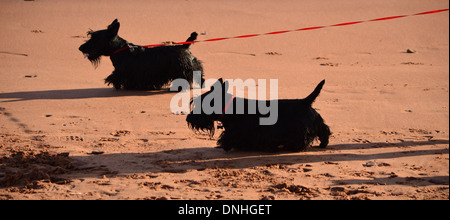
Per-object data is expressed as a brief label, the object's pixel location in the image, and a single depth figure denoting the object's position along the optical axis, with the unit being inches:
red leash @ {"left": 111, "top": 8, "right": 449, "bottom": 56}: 733.3
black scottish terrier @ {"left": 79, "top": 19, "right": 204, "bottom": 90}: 723.4
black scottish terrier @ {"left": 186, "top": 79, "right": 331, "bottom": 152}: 464.4
